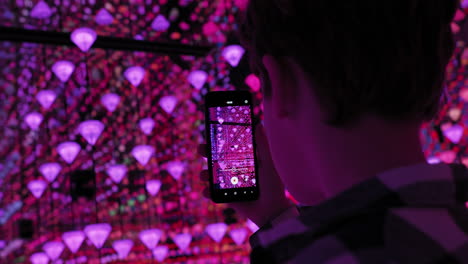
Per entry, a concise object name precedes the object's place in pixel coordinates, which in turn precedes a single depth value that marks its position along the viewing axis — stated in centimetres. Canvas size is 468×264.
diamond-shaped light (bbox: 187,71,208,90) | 405
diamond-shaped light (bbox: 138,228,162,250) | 355
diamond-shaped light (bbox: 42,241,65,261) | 338
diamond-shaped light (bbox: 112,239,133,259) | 347
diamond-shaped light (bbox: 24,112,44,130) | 371
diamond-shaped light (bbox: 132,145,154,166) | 385
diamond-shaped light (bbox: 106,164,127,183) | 380
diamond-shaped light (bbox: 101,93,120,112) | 395
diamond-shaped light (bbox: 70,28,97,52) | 300
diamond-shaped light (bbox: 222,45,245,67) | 353
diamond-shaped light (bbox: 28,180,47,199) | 368
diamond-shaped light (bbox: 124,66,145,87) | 385
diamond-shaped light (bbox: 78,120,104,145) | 341
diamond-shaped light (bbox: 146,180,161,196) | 392
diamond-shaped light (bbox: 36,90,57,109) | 364
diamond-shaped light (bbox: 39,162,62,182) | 361
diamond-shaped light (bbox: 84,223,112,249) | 329
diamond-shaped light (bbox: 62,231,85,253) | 333
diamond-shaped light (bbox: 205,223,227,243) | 386
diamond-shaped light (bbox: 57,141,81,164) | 357
